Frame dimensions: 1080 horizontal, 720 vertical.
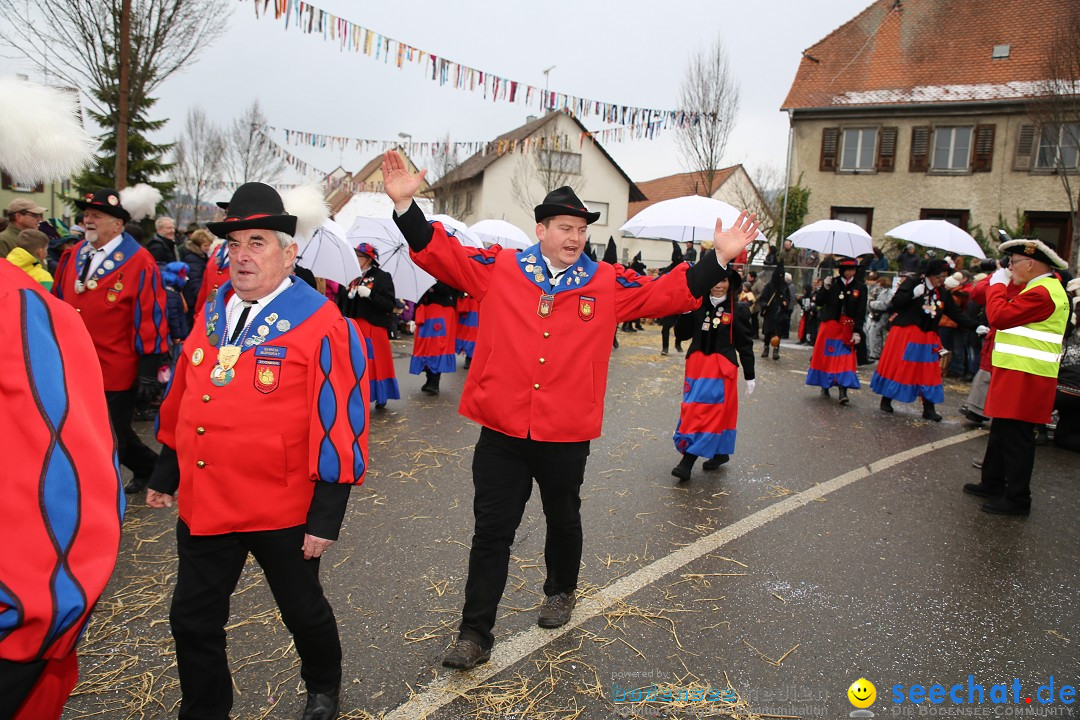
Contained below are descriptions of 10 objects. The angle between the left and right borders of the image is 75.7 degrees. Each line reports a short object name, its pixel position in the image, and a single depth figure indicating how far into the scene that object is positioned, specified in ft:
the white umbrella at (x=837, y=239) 35.94
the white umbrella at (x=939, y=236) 34.30
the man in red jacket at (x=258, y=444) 8.22
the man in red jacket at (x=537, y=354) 10.98
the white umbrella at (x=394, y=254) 26.53
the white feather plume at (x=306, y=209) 10.31
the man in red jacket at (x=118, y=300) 16.10
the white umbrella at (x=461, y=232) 28.34
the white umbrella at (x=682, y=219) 23.09
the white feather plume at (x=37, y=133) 4.93
